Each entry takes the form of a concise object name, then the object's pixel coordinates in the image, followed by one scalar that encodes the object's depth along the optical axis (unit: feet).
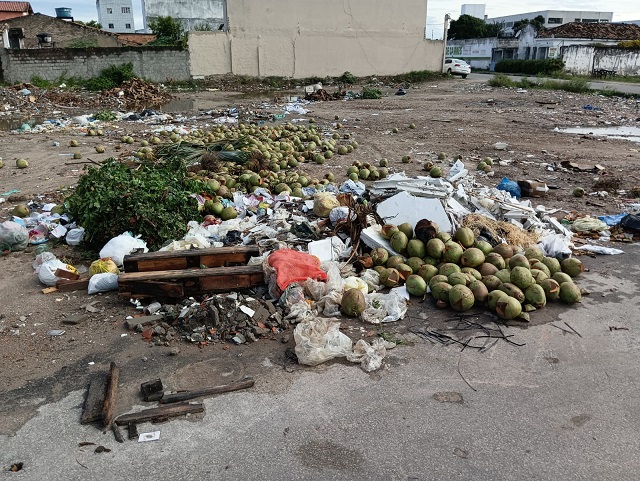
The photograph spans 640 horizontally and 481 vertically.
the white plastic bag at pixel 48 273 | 15.48
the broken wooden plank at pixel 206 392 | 10.44
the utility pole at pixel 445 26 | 107.14
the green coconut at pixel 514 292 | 13.98
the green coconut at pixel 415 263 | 15.78
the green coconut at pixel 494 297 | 13.86
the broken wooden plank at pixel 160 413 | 9.83
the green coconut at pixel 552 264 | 15.69
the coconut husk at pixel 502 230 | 17.63
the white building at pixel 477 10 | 276.41
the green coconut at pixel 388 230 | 16.89
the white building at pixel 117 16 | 216.95
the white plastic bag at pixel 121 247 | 16.54
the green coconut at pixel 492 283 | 14.52
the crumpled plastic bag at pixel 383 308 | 13.75
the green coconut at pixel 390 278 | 15.33
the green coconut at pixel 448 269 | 15.17
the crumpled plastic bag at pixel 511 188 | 24.17
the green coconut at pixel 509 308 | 13.56
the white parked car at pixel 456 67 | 113.29
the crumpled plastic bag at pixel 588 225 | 19.92
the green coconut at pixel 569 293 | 14.53
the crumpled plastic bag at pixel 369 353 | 11.76
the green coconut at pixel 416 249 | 16.11
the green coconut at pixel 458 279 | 14.51
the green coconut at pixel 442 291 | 14.39
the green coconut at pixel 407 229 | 16.87
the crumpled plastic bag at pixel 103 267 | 15.69
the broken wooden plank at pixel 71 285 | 15.34
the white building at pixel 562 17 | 201.36
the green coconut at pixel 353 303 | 13.83
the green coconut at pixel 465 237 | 16.53
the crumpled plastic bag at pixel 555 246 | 16.88
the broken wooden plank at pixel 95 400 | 9.90
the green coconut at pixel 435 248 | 15.83
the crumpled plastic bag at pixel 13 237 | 17.99
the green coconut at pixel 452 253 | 15.78
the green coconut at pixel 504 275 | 14.76
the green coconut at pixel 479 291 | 14.17
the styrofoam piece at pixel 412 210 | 17.66
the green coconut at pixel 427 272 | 15.33
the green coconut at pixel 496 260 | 15.66
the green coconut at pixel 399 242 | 16.29
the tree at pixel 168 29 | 115.75
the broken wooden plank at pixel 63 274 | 15.56
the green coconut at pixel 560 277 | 14.93
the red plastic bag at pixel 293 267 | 14.44
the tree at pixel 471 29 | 208.54
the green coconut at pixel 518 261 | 15.37
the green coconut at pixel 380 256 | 16.16
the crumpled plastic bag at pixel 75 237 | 18.48
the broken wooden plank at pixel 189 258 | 15.15
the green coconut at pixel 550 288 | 14.48
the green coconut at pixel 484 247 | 16.35
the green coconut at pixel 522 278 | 14.39
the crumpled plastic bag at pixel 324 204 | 19.84
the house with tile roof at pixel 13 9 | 150.66
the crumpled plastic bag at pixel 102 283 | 15.06
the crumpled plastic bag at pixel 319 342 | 11.84
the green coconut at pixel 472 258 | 15.60
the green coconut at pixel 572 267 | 15.99
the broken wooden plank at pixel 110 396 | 9.83
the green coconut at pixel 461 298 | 13.92
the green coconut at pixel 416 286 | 14.87
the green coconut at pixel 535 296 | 14.12
